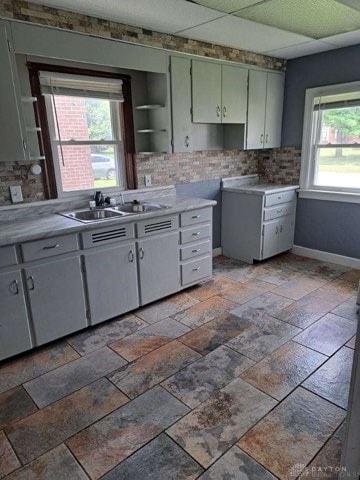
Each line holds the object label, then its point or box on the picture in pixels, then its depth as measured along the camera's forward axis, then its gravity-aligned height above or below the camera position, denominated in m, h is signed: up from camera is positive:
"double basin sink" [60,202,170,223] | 2.95 -0.58
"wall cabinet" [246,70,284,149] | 4.00 +0.38
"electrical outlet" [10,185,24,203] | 2.76 -0.36
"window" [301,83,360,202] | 3.84 -0.02
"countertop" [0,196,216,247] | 2.28 -0.57
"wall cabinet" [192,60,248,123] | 3.44 +0.51
